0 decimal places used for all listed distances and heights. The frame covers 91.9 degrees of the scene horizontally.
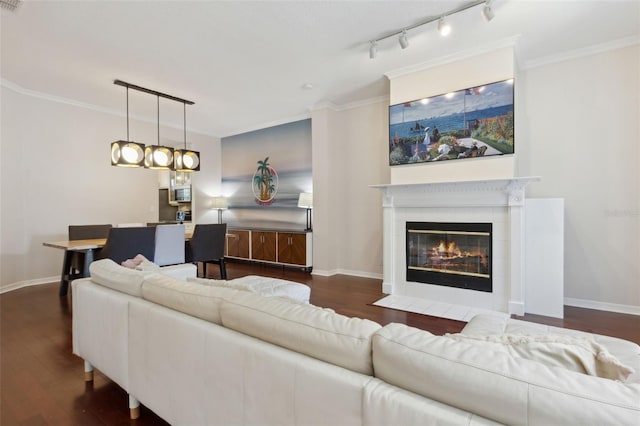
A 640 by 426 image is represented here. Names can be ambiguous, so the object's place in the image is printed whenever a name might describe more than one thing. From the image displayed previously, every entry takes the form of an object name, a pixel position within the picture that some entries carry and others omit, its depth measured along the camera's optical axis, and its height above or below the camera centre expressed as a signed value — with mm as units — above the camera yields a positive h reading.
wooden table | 3672 -512
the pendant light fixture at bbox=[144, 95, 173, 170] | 4492 +821
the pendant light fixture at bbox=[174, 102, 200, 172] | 4809 +827
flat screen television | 3473 +1050
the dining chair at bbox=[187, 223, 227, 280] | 4580 -489
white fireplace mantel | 3383 -95
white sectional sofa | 725 -497
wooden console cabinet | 5596 -665
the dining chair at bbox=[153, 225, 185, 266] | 4109 -444
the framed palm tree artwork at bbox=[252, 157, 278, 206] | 6520 +623
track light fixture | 2686 +1843
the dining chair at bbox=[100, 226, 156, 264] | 3631 -375
